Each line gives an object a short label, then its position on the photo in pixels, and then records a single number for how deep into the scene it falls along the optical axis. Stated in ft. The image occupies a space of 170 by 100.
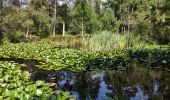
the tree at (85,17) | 63.22
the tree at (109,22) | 67.96
